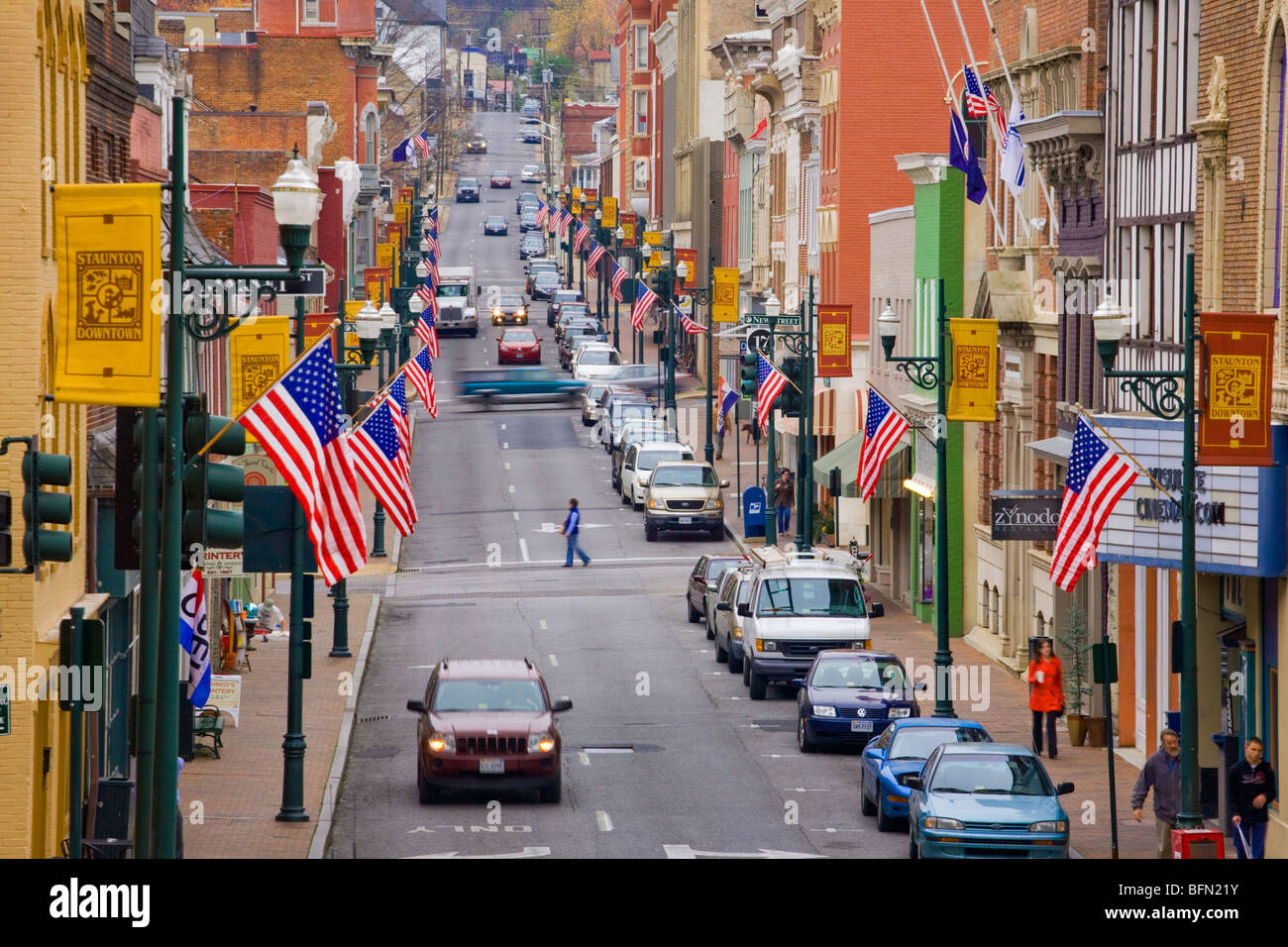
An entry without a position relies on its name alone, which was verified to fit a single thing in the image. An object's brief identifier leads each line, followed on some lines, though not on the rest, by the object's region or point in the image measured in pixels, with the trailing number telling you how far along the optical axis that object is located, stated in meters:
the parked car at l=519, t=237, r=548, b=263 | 152.88
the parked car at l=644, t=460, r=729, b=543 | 57.41
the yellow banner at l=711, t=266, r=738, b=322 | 67.12
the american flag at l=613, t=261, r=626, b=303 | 86.56
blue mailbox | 55.97
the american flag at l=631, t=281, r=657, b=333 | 74.62
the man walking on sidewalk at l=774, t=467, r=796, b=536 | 58.41
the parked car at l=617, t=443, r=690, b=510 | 61.78
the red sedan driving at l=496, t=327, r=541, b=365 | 92.56
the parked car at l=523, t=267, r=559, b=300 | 126.88
